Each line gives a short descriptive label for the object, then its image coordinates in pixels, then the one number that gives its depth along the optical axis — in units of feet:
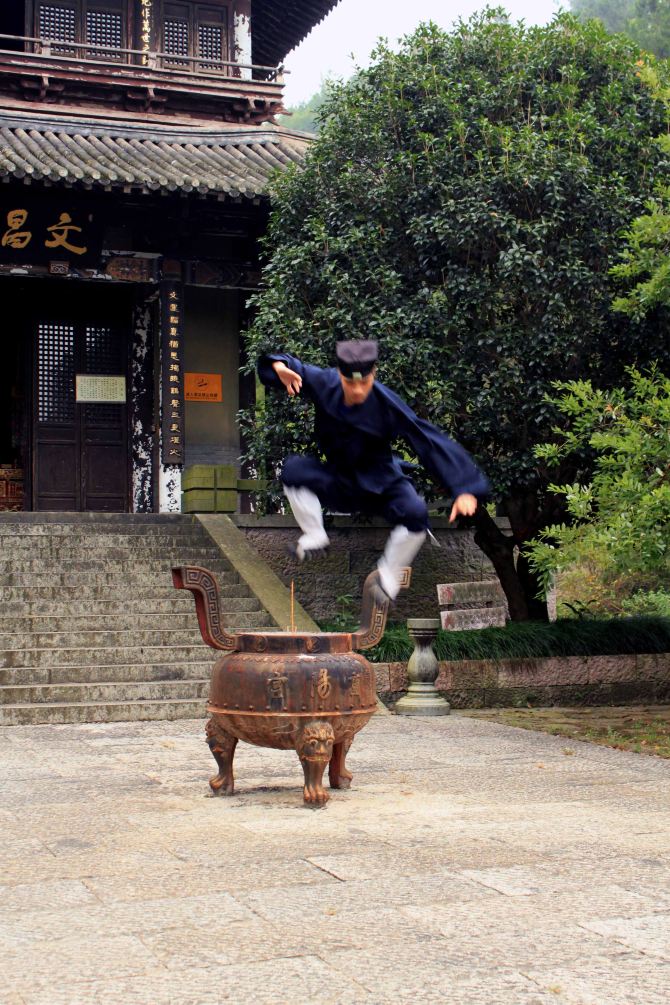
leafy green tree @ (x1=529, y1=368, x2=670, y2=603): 26.91
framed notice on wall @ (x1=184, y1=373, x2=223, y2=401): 55.11
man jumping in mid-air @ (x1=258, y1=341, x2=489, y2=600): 17.99
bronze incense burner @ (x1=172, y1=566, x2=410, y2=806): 21.50
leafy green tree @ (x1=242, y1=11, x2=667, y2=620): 36.73
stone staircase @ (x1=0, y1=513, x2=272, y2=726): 34.01
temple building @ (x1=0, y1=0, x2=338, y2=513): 50.75
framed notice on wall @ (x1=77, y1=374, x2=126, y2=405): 56.18
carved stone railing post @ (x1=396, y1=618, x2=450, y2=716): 35.88
